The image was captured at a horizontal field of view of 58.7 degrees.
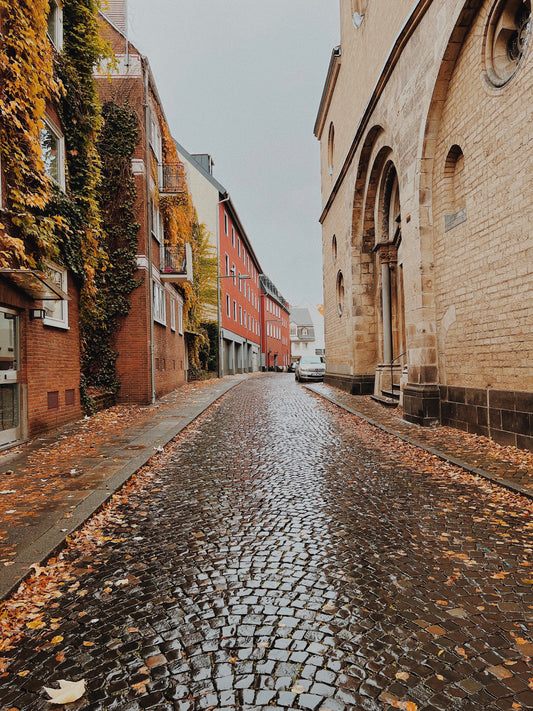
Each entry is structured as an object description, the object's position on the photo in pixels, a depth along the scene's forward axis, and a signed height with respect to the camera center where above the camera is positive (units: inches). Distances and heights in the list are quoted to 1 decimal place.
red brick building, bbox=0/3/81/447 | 296.2 +24.0
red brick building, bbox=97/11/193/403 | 563.8 +160.9
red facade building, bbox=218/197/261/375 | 1376.7 +220.8
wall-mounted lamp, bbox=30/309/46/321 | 328.2 +36.5
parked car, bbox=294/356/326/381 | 1112.2 -22.9
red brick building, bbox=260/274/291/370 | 2426.2 +200.2
